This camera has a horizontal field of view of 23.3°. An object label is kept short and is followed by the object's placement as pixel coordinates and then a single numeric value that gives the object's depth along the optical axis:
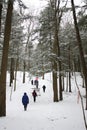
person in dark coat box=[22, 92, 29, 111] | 15.54
